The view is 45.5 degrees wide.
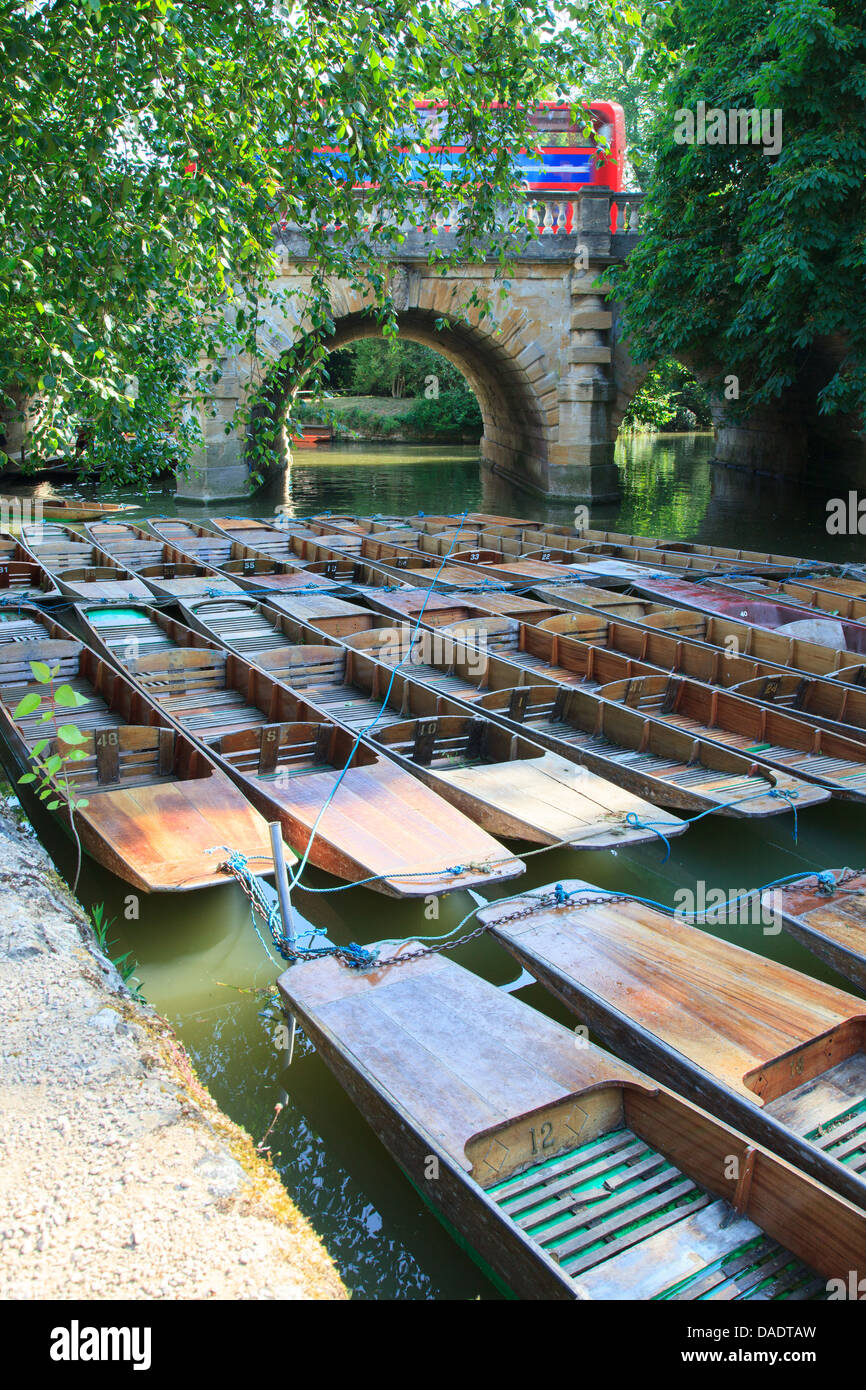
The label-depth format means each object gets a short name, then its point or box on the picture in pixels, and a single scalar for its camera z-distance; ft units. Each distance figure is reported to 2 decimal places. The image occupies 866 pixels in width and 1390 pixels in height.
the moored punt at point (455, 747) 15.62
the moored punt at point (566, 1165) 8.54
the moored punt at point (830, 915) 12.49
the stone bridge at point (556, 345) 53.78
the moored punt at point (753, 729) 17.76
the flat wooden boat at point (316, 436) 100.73
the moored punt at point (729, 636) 22.53
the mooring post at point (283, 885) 12.32
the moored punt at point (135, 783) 14.10
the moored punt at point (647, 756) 16.20
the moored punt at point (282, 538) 36.29
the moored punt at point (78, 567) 28.58
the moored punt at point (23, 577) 30.09
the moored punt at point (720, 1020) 10.07
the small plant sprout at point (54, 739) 9.95
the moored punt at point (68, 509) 46.85
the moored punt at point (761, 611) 25.07
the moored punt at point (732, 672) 20.18
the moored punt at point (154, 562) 29.99
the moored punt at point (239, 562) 30.27
